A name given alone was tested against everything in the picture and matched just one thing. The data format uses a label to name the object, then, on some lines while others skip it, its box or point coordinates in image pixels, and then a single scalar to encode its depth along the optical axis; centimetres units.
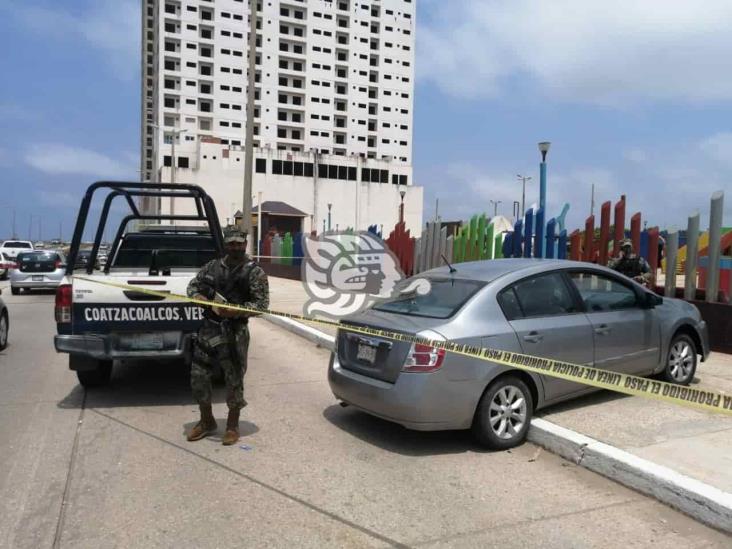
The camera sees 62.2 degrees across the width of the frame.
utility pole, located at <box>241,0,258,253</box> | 1823
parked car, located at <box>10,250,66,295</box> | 2025
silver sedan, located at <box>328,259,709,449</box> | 468
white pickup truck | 601
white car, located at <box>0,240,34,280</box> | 2801
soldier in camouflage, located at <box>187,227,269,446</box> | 511
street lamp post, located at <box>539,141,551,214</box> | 1290
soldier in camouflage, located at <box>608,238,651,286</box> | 926
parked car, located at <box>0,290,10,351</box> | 947
